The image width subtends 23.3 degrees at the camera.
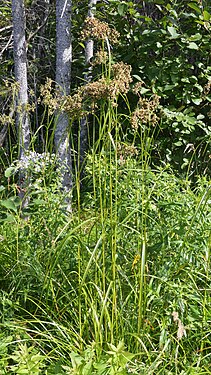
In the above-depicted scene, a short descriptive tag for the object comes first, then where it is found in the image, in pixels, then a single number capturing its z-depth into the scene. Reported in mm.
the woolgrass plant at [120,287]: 1771
